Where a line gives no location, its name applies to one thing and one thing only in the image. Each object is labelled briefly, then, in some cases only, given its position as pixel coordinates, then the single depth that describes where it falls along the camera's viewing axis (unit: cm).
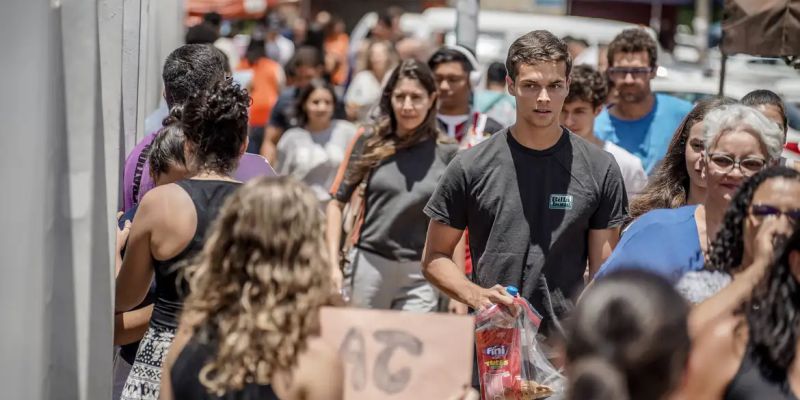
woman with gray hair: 665
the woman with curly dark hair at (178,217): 662
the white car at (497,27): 2996
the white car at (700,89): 2131
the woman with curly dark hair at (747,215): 570
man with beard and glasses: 1288
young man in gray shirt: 831
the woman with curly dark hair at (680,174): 845
